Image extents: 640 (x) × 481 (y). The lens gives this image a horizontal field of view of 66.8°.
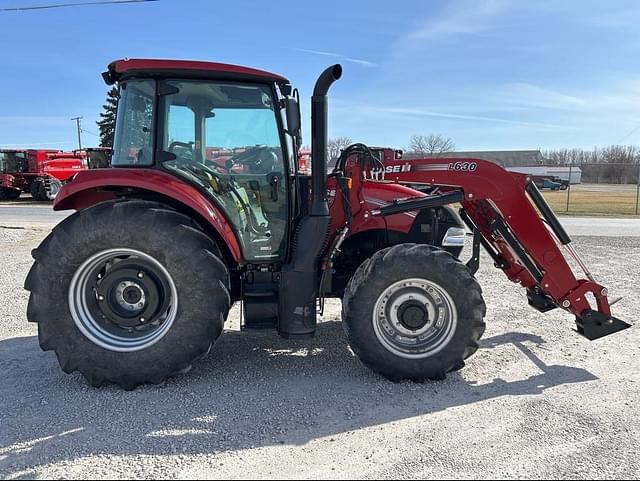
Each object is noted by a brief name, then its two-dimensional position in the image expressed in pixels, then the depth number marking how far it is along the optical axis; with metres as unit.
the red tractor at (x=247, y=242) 3.58
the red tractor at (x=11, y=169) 26.34
